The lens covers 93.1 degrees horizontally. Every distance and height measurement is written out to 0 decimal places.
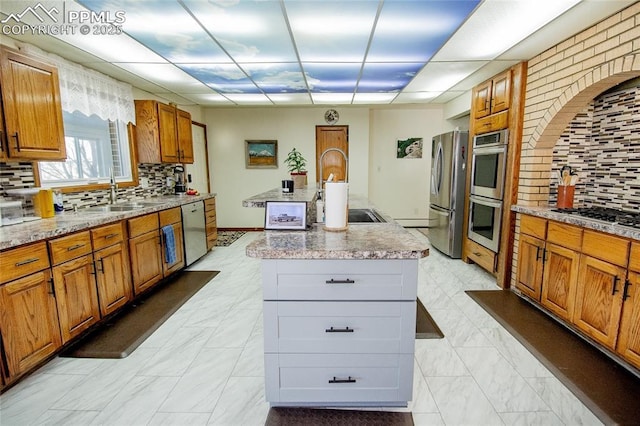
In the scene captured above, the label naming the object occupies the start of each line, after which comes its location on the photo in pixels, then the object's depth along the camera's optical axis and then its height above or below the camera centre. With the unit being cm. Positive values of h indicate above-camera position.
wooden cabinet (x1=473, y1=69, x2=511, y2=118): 325 +87
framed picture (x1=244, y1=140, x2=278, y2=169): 600 +36
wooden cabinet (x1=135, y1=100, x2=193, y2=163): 383 +53
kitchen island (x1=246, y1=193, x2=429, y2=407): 145 -72
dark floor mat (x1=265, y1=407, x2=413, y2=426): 156 -129
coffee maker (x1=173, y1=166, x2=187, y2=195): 457 -13
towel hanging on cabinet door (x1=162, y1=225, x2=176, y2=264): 335 -80
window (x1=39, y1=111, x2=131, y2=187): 295 +21
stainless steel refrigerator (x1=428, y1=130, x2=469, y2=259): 406 -24
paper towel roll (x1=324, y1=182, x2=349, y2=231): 170 -20
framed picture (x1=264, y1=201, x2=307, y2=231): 184 -26
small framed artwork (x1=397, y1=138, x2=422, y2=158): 623 +47
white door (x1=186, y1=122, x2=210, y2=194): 545 +14
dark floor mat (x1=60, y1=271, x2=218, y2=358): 218 -126
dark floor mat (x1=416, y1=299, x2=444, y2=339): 236 -127
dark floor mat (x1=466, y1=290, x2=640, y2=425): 163 -126
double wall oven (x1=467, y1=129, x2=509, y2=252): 333 -19
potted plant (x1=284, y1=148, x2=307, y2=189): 300 -5
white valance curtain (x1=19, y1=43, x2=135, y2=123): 288 +87
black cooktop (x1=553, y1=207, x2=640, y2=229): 202 -35
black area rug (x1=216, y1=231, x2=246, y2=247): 526 -121
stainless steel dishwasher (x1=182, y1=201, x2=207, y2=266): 387 -79
